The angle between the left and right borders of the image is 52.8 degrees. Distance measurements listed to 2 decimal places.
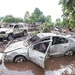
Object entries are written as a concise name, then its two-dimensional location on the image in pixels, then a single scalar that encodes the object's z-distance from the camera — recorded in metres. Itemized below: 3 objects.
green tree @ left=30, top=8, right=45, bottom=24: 15.21
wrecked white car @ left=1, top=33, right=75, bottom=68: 3.79
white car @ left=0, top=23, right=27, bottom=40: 6.77
